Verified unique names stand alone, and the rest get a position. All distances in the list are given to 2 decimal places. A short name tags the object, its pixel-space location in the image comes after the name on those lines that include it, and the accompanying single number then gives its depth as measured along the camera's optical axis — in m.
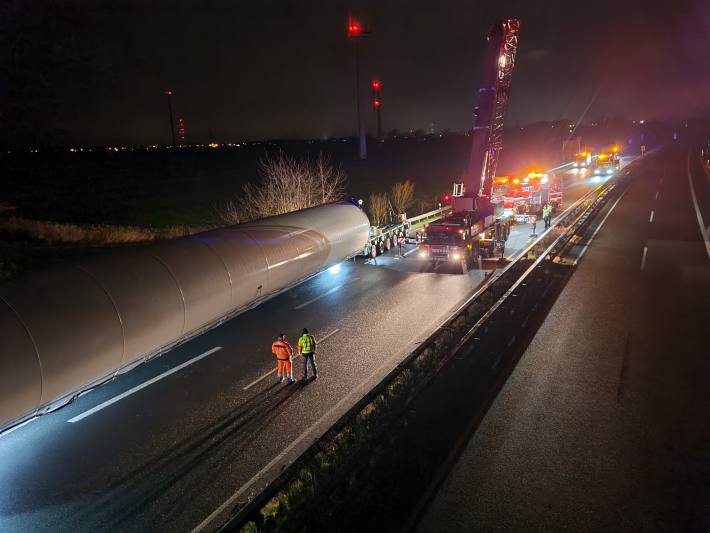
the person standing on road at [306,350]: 11.57
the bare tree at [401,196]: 41.36
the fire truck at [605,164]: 71.69
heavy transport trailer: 24.23
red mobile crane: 21.20
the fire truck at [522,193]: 31.12
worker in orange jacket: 11.30
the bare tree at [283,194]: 29.30
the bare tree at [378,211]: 35.22
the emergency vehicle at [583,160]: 82.28
